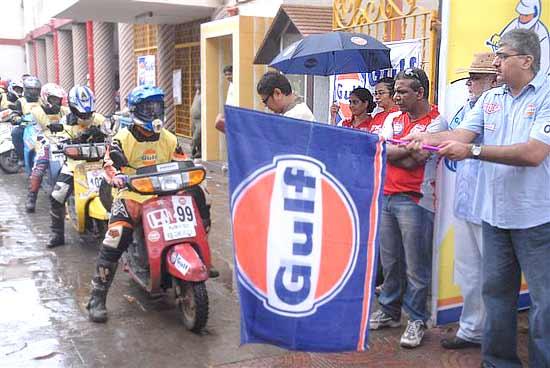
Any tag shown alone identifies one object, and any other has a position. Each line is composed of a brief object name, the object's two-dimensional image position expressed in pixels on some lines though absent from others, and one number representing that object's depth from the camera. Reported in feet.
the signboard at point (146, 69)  52.14
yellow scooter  20.47
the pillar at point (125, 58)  53.62
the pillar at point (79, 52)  70.85
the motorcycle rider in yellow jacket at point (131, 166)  14.58
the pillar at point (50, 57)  92.42
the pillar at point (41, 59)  101.55
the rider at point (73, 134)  21.31
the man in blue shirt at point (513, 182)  9.81
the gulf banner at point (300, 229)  9.35
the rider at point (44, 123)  25.79
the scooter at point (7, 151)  35.72
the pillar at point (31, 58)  106.42
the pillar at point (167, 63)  50.42
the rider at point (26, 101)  32.12
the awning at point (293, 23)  27.96
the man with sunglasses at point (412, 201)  12.64
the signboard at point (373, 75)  17.90
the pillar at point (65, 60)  80.94
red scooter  13.83
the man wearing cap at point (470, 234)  12.37
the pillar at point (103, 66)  61.67
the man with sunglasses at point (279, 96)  13.85
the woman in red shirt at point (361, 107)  14.88
